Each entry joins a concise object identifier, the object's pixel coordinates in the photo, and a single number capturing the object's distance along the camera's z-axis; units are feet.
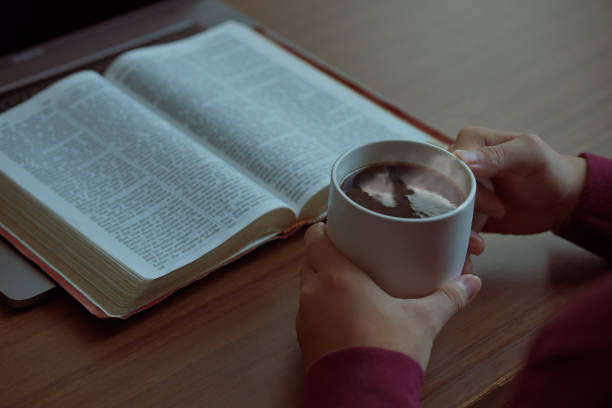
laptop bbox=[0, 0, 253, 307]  3.19
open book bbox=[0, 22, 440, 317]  2.21
